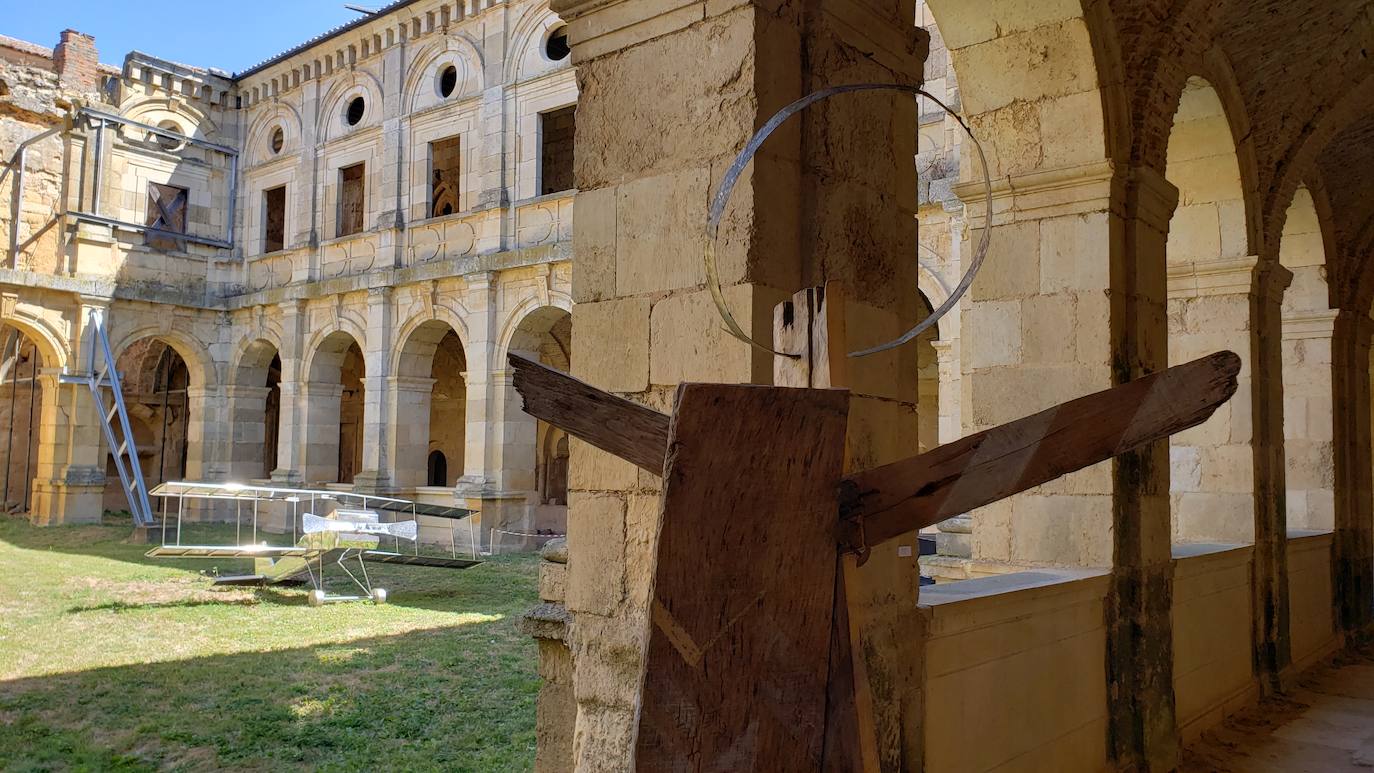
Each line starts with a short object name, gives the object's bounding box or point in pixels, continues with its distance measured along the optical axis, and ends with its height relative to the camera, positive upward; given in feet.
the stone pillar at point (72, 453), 53.42 -0.41
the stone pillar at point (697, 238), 8.57 +1.95
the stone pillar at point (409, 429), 51.16 +1.11
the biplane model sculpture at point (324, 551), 31.12 -3.22
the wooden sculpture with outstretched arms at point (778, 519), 4.43 -0.29
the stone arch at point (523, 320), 46.39 +6.18
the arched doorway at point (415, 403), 51.39 +2.46
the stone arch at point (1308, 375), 25.85 +2.27
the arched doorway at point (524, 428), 47.26 +1.12
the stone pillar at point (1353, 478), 26.45 -0.40
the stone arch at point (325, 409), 55.47 +2.24
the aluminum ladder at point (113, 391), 51.64 +2.71
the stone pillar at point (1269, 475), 20.03 -0.27
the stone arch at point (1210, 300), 19.76 +3.27
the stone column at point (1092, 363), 14.19 +1.41
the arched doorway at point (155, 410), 66.49 +2.48
